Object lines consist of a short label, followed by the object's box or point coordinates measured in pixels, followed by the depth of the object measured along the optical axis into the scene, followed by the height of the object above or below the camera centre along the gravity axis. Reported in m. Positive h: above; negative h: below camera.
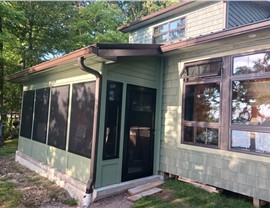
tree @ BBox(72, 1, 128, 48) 13.53 +5.56
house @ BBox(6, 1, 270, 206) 3.85 +0.10
